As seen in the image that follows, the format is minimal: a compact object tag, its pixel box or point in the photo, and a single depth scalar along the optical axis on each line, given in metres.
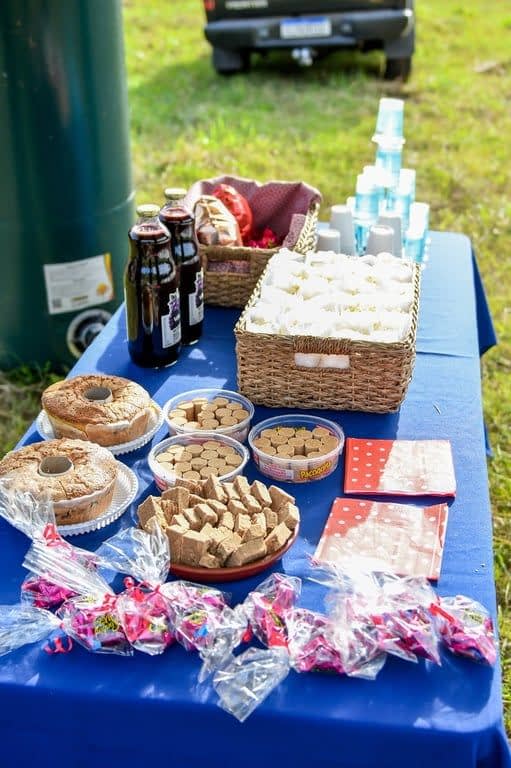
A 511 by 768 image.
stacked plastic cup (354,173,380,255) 2.75
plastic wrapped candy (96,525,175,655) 1.39
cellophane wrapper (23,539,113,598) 1.48
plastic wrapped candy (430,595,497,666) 1.38
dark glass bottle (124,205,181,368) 2.07
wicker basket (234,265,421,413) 1.96
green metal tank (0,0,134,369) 3.02
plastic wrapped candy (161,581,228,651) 1.38
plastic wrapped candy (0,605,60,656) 1.40
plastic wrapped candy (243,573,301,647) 1.39
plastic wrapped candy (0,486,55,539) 1.57
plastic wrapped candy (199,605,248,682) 1.36
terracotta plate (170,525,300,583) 1.50
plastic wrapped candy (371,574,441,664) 1.37
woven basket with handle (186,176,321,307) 2.48
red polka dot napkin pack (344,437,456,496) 1.78
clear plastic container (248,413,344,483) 1.79
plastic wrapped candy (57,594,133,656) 1.39
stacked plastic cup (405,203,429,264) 2.73
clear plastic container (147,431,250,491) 1.72
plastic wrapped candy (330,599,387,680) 1.35
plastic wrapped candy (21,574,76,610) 1.49
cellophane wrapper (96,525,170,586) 1.46
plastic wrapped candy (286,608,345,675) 1.35
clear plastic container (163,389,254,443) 1.90
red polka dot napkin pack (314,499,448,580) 1.57
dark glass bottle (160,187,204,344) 2.23
